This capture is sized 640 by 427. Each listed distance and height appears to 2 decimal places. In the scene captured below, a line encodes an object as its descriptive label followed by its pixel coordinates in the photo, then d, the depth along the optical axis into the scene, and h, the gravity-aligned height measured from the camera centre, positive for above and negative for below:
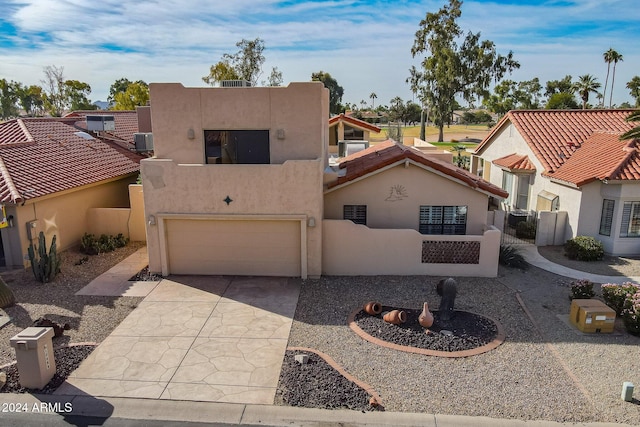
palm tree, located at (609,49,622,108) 69.56 +7.81
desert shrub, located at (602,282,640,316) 12.61 -4.80
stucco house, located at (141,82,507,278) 15.25 -2.69
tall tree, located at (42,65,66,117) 82.06 +2.30
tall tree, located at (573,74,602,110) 63.72 +3.23
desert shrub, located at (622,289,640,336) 11.77 -4.95
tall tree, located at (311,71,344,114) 68.54 +3.68
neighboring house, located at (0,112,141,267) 16.08 -2.60
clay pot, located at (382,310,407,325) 12.07 -5.14
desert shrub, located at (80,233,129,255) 18.42 -5.08
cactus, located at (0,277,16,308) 13.26 -5.07
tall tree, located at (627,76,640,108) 62.59 +3.37
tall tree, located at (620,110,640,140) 15.65 -0.69
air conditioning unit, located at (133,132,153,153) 25.38 -1.60
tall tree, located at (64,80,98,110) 82.62 +3.00
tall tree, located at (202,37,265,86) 47.16 +4.74
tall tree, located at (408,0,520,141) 54.47 +5.57
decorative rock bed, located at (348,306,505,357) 11.15 -5.40
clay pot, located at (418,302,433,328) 11.97 -5.10
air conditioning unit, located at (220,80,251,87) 16.66 +0.98
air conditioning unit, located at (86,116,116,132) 26.48 -0.68
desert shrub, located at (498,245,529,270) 16.88 -5.14
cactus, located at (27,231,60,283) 14.98 -4.68
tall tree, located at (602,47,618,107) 69.75 +8.10
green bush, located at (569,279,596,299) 13.71 -5.04
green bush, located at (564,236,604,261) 17.91 -5.09
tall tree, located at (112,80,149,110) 54.94 +1.54
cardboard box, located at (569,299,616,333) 11.95 -5.10
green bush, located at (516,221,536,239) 20.81 -5.08
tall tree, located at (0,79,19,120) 92.44 +2.56
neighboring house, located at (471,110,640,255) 18.31 -2.46
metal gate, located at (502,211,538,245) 20.59 -5.15
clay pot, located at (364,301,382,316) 12.71 -5.16
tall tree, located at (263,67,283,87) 51.56 +3.66
